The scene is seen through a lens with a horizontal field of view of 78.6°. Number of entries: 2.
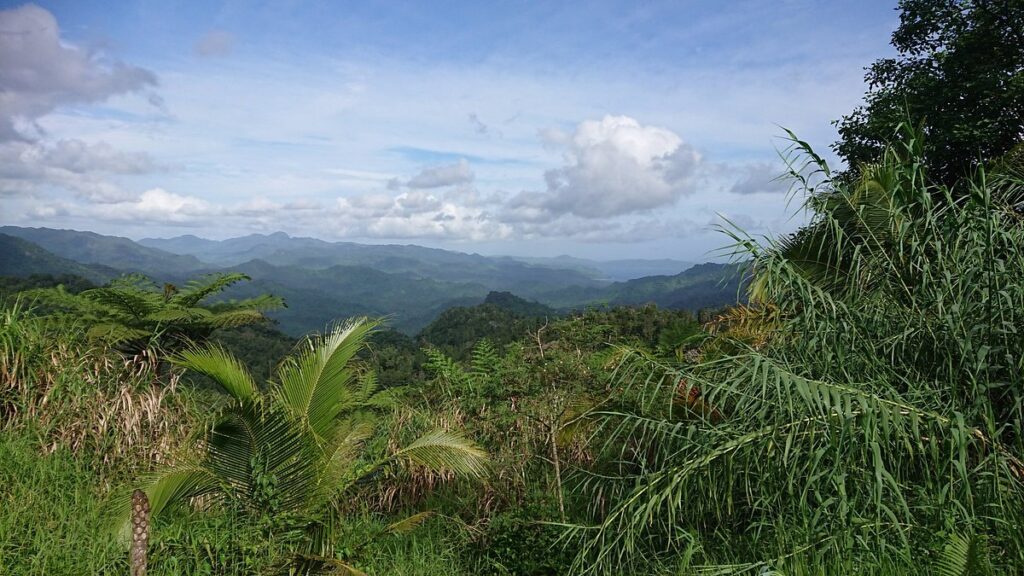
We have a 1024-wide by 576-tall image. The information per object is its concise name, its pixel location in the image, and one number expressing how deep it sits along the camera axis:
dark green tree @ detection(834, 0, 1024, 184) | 11.31
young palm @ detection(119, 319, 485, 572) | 4.27
